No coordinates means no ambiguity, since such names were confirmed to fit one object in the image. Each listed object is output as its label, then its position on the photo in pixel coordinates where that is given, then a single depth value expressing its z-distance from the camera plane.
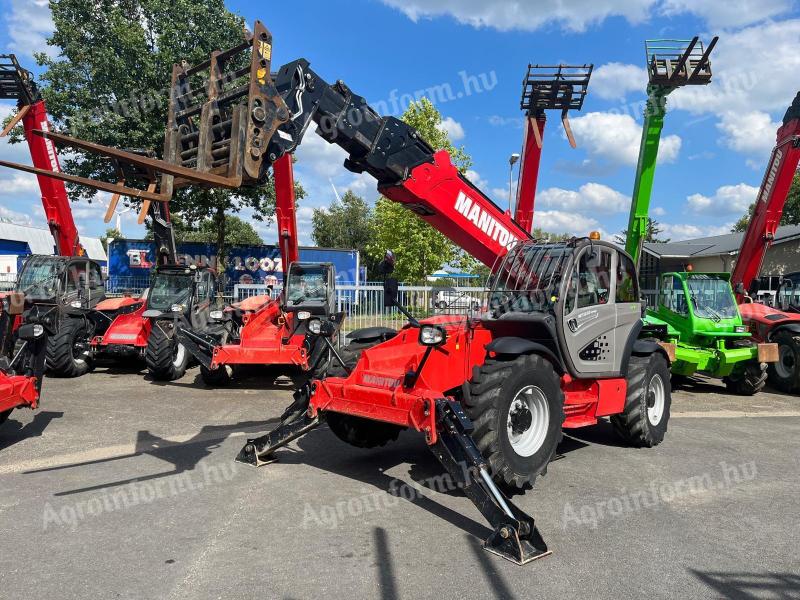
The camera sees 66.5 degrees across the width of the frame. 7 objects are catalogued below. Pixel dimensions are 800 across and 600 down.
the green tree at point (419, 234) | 26.36
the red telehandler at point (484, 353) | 5.05
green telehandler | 10.98
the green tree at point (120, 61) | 19.92
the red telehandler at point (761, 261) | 11.76
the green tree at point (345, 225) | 53.47
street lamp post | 23.14
